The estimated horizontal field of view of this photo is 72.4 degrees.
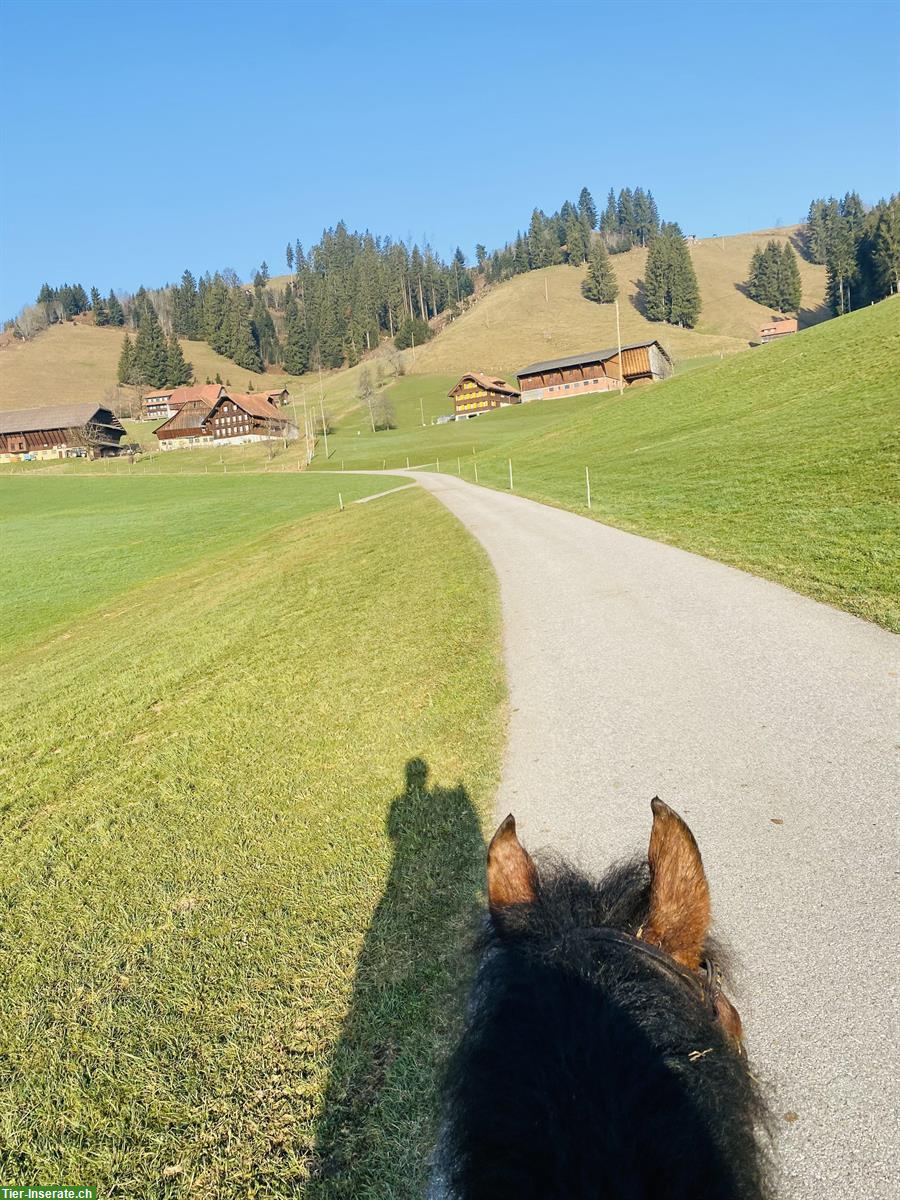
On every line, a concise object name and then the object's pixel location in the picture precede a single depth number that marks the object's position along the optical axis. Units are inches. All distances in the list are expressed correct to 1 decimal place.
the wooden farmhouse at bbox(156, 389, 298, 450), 3878.0
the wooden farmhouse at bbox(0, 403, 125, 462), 3688.5
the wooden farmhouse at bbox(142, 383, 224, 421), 3976.4
